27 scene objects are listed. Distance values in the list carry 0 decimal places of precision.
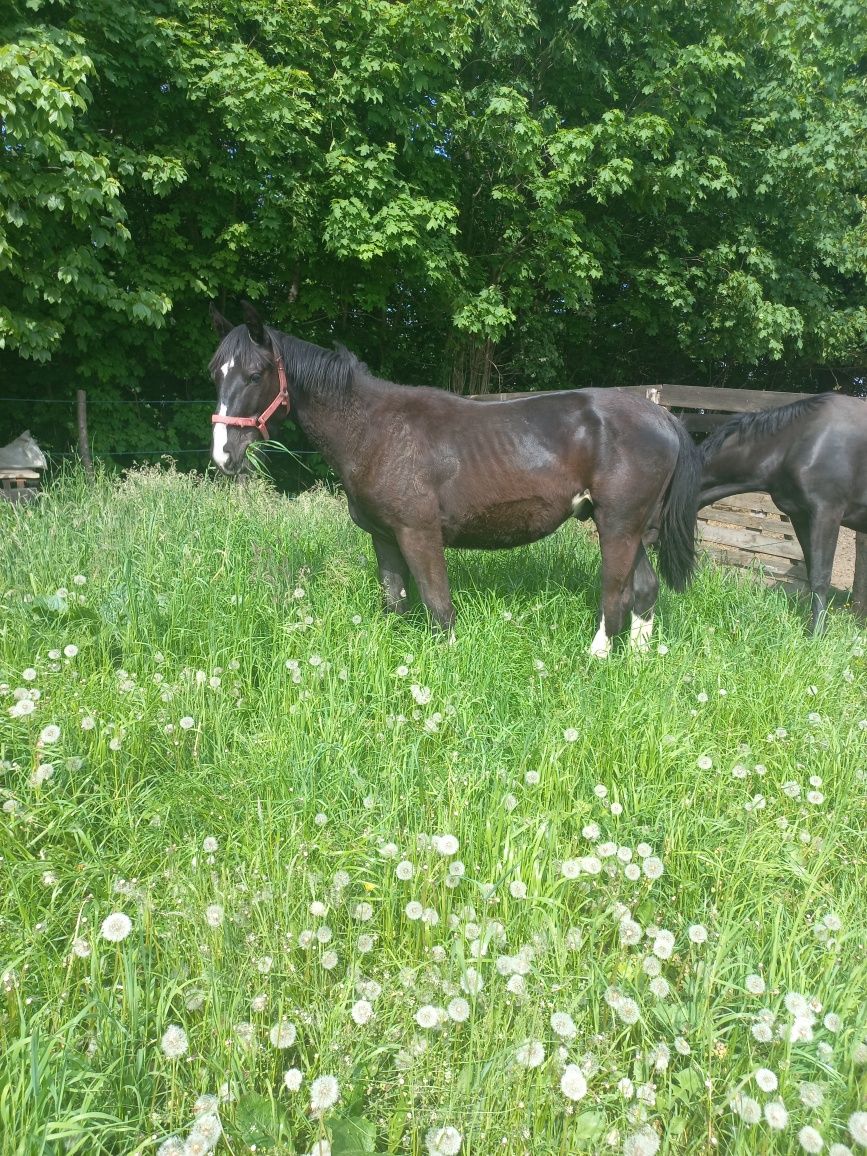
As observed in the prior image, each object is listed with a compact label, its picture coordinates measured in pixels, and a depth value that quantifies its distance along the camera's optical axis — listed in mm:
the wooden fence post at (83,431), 9350
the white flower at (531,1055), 1272
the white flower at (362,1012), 1375
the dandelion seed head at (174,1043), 1275
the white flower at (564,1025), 1330
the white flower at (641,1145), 1156
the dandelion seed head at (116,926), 1420
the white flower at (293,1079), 1272
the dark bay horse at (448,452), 3836
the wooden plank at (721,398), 6922
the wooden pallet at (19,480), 8320
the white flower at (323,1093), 1152
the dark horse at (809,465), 5066
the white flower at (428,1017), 1368
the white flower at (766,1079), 1176
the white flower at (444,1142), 1129
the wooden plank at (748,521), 6801
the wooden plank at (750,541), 6824
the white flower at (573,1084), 1231
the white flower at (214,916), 1613
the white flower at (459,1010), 1387
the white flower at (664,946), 1565
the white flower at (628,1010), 1407
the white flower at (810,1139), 1104
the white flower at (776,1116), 1163
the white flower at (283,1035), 1311
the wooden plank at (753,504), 7176
